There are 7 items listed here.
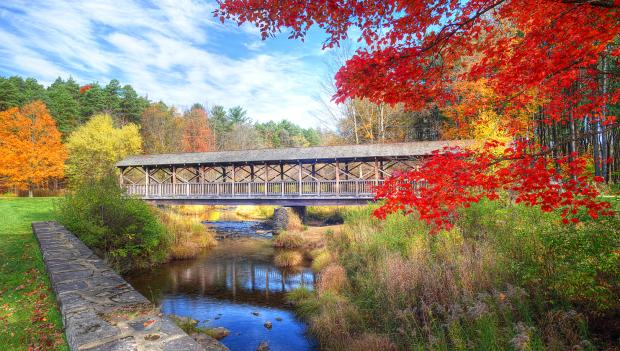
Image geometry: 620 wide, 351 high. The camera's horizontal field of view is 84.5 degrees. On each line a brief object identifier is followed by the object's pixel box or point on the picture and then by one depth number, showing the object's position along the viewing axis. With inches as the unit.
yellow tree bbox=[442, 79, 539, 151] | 634.2
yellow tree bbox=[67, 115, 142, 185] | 1106.7
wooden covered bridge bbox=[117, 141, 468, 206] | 634.8
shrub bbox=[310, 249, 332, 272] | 411.2
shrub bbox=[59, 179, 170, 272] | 382.6
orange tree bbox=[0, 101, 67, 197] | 1046.4
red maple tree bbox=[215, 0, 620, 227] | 154.2
